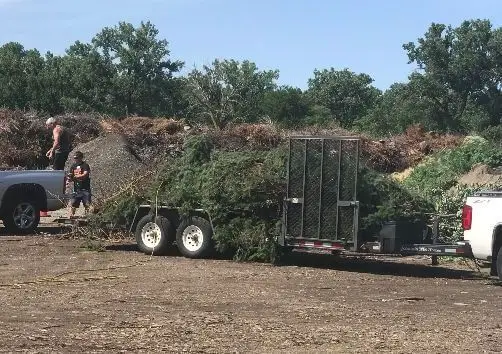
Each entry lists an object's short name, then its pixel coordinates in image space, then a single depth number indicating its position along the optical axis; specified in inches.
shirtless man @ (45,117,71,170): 868.0
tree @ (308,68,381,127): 3381.6
